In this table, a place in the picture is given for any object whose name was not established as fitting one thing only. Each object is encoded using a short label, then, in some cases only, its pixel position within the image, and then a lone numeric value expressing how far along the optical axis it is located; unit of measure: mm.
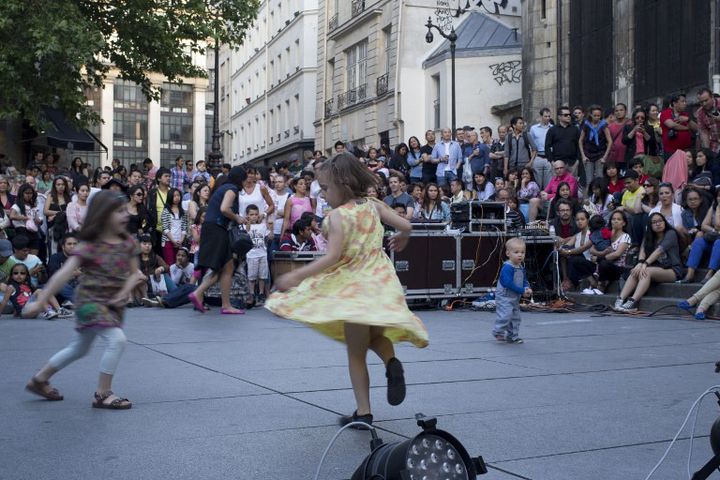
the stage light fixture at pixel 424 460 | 3580
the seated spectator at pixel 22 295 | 13733
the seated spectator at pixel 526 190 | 17859
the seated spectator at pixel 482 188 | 19203
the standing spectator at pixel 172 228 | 16531
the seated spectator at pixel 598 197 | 16703
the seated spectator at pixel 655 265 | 13750
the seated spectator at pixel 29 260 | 14883
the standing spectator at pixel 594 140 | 18000
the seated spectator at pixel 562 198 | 16281
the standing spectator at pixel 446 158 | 20422
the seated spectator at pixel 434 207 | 16594
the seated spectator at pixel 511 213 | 15921
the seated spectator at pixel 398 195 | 16719
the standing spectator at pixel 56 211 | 16234
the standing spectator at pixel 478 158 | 20250
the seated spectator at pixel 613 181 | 16797
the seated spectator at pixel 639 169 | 16059
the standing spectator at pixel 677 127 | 16125
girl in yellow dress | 5676
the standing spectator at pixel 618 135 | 17438
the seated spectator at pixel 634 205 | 14484
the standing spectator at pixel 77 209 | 16109
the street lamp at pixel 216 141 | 30664
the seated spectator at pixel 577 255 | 15250
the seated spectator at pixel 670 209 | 14055
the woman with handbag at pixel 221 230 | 13227
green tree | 23625
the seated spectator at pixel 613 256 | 14742
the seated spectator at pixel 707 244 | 13031
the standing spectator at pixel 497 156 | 19938
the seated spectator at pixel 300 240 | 15648
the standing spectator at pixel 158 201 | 16641
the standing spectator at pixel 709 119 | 15453
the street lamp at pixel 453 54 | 26578
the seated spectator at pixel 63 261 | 14352
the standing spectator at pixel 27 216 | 16531
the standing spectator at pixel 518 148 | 19500
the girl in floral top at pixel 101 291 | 6645
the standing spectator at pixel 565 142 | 18281
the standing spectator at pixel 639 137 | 16925
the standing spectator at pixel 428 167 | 20891
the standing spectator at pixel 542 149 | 19109
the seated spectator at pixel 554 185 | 17250
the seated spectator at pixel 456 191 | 18688
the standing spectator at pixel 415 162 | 21250
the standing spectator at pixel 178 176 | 23456
